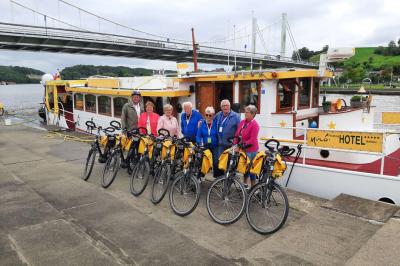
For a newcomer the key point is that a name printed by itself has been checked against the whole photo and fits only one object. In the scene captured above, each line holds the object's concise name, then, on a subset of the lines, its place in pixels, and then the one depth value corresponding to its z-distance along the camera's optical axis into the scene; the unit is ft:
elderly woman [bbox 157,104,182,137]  19.15
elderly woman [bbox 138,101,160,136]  21.07
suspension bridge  116.06
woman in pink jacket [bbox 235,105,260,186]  15.90
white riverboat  17.99
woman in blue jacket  17.22
